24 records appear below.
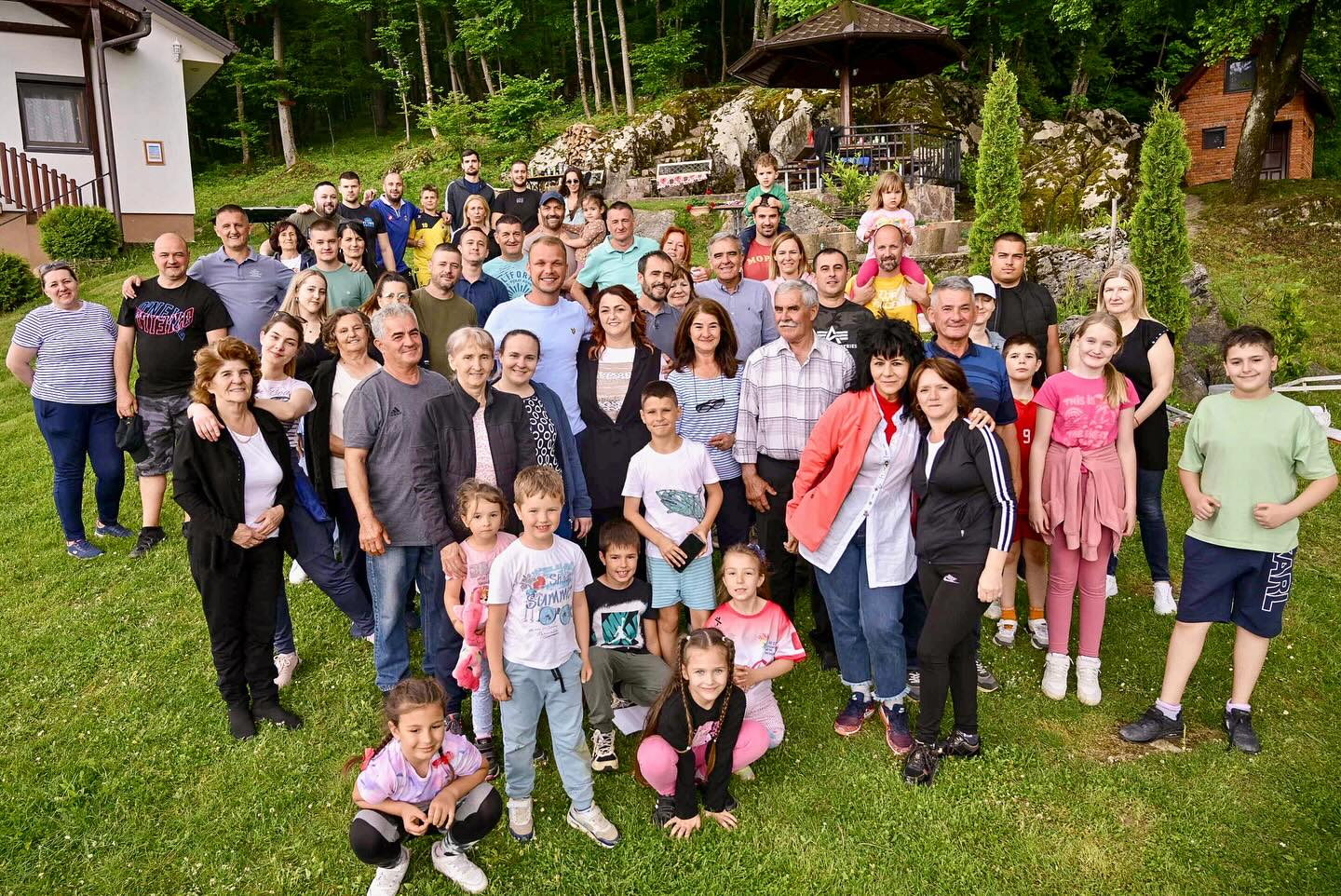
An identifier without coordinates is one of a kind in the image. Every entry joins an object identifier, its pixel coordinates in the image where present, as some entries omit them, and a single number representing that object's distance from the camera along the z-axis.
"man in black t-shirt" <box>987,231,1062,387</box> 5.29
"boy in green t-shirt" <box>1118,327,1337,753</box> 3.75
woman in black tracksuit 3.65
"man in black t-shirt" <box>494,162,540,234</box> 8.31
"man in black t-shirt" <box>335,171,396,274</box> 7.75
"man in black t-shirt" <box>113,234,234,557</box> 5.59
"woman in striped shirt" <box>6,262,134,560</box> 5.98
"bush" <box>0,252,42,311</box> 13.42
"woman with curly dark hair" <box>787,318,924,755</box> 3.91
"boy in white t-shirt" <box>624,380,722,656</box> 4.23
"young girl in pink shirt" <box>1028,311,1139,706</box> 4.31
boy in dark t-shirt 4.04
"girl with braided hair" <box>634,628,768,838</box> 3.52
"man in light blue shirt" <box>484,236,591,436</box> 4.60
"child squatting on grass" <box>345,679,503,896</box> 3.06
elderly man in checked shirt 4.44
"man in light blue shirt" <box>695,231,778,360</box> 5.27
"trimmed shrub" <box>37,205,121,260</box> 14.58
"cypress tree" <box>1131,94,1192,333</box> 9.29
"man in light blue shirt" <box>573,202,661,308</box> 5.86
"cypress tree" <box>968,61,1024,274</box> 10.90
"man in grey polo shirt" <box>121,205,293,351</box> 5.95
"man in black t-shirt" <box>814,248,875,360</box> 4.79
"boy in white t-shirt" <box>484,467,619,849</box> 3.41
